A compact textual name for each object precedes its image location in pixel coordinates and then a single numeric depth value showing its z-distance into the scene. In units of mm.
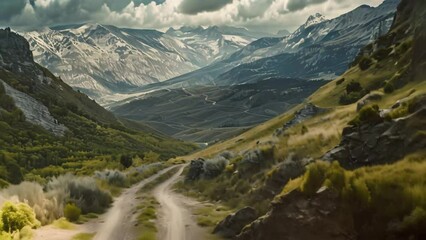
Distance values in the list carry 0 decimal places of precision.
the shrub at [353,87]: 67500
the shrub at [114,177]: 64812
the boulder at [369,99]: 45969
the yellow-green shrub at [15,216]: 27234
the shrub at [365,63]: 76306
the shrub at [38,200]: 32688
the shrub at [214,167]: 55250
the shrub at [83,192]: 40562
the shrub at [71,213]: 35188
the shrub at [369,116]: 25062
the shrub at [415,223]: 14542
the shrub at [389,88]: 47953
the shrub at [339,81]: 82525
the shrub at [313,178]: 19109
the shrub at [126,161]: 109750
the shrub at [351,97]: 64312
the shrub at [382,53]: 71381
